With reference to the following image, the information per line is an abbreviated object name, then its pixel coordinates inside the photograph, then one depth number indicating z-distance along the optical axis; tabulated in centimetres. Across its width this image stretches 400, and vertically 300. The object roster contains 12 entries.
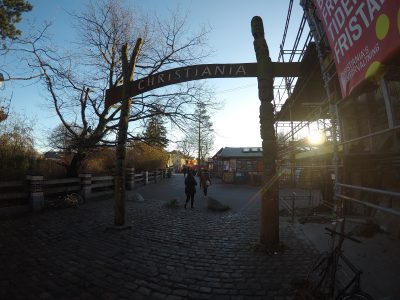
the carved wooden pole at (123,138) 792
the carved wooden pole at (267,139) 596
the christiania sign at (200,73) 655
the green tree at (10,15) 1291
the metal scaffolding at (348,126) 486
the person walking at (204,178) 1779
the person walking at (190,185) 1274
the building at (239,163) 3080
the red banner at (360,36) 212
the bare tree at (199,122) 1327
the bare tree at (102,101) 1460
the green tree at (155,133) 1540
